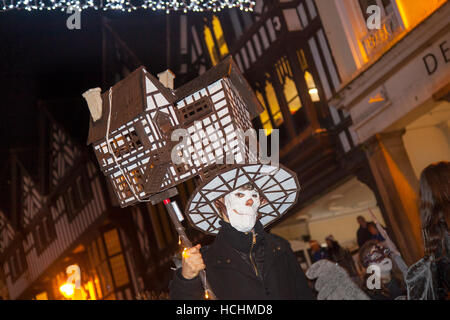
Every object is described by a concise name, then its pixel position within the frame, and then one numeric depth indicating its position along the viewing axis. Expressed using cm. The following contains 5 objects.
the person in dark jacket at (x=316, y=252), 927
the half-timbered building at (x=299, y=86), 1211
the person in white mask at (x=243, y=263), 293
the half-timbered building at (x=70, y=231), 1858
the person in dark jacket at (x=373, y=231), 988
